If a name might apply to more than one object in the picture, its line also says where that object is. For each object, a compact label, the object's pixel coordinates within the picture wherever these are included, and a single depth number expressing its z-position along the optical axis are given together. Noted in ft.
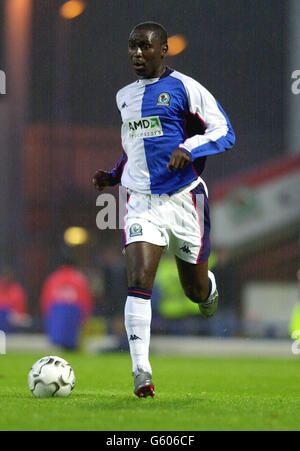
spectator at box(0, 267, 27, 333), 94.48
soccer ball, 34.83
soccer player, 35.04
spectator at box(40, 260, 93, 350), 78.48
